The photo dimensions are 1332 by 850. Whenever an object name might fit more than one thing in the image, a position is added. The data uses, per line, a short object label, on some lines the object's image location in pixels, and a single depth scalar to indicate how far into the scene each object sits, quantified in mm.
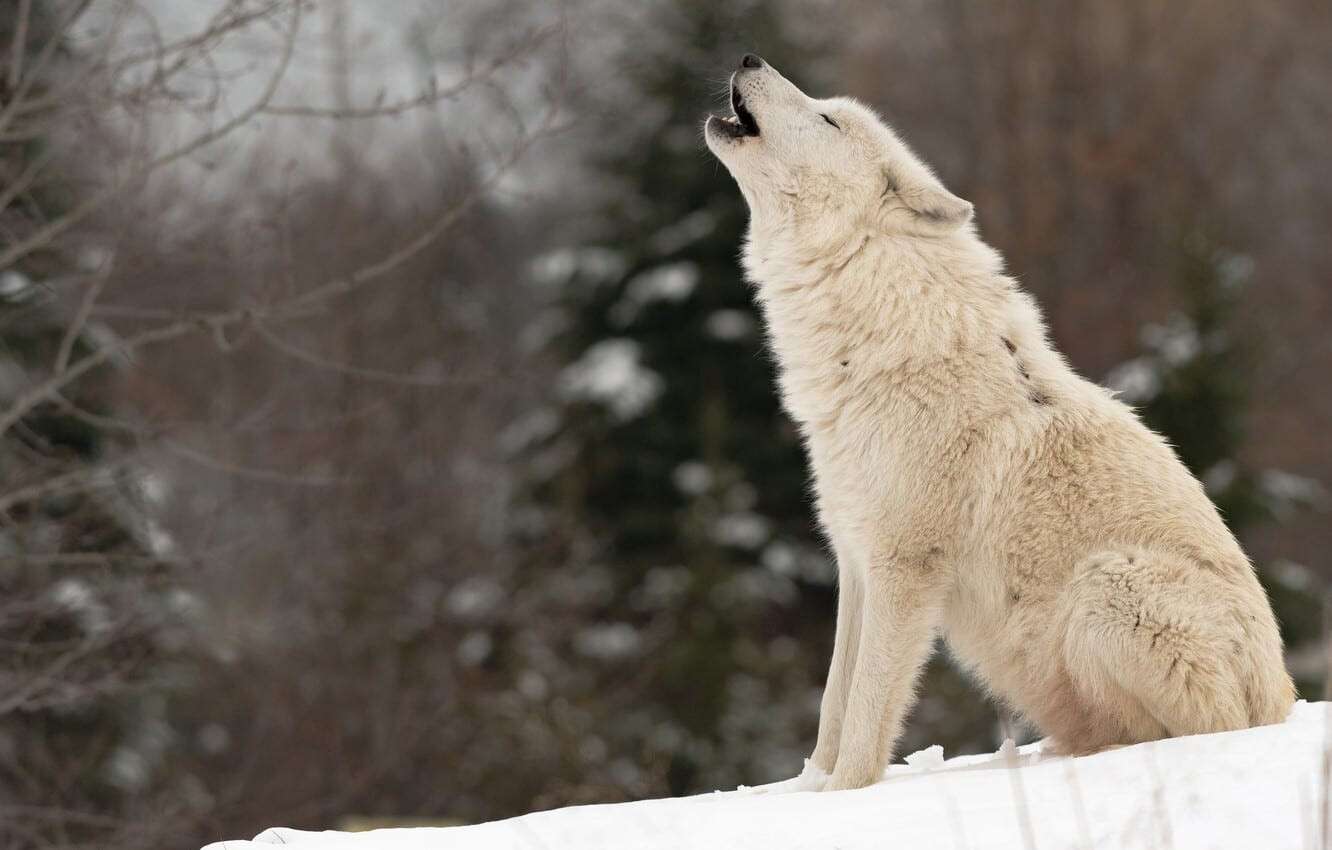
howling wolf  10078
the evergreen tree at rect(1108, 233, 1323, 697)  35344
